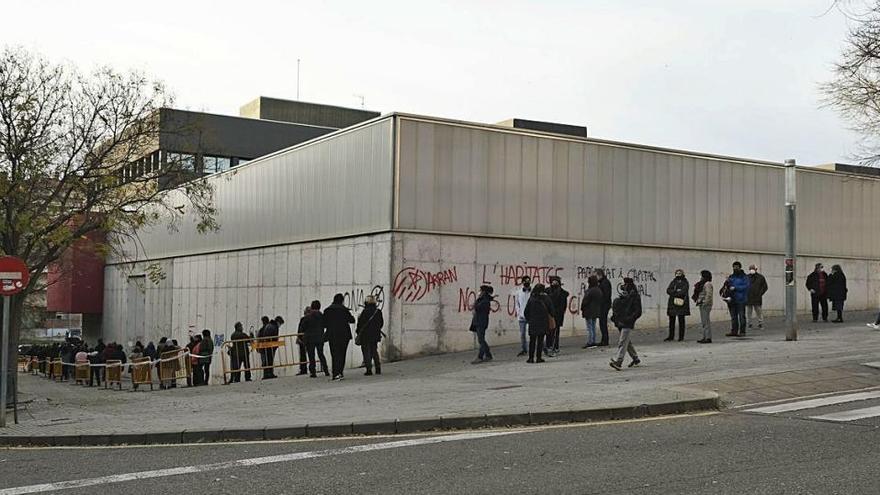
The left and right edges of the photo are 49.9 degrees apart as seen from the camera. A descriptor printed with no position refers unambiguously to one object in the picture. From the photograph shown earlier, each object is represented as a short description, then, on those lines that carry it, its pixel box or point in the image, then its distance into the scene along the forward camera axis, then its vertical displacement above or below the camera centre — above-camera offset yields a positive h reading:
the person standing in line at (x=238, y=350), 23.94 -1.92
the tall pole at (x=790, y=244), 20.59 +0.83
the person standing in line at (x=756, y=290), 23.42 -0.21
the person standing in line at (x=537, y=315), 18.77 -0.71
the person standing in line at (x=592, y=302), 20.54 -0.48
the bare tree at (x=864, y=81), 16.69 +4.16
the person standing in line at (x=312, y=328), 21.41 -1.15
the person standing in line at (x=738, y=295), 22.02 -0.32
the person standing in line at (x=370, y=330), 19.20 -1.06
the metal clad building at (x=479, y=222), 22.95 +1.61
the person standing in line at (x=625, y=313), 16.19 -0.56
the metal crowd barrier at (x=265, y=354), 23.69 -2.05
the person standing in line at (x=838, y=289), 25.92 -0.18
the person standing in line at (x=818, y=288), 25.95 -0.16
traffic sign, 13.54 -0.01
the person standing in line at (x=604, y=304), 21.20 -0.53
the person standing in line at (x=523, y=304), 20.77 -0.55
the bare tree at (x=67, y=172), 21.81 +2.54
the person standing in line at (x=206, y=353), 24.80 -2.03
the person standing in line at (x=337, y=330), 19.27 -1.07
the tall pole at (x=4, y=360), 13.57 -1.22
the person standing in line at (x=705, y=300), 21.17 -0.42
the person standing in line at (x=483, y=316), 20.39 -0.80
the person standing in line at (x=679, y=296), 21.63 -0.35
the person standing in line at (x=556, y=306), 20.69 -0.57
